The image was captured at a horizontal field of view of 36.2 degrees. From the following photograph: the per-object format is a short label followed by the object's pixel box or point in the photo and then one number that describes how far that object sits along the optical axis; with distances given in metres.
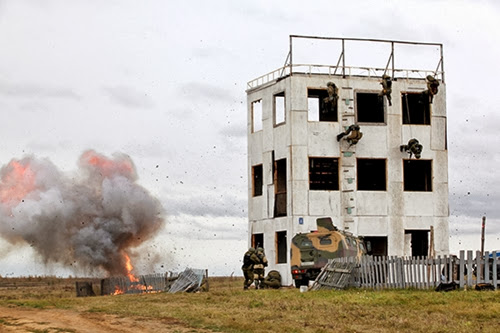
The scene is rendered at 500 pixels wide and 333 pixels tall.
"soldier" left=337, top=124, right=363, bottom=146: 48.25
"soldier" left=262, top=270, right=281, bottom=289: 43.10
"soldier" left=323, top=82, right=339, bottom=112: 48.66
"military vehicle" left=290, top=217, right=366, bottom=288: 37.03
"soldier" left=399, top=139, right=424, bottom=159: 49.69
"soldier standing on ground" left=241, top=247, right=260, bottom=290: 39.62
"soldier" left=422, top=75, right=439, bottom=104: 51.16
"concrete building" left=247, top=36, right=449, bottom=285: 48.72
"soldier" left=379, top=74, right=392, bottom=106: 49.50
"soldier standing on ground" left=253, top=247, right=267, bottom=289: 39.94
